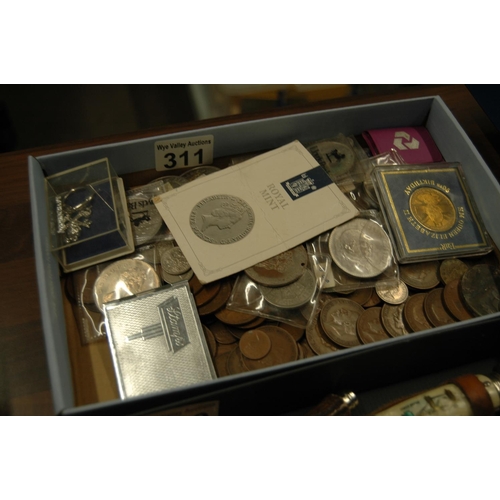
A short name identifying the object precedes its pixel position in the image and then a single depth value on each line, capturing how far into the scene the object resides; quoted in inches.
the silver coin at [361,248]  18.2
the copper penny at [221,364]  17.1
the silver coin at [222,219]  18.4
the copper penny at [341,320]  17.5
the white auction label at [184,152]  18.9
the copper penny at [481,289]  17.6
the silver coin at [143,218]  18.6
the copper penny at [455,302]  17.5
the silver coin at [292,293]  17.7
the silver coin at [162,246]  18.4
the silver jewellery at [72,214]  18.2
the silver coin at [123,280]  17.7
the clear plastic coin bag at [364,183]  19.4
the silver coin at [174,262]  18.1
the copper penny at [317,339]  17.5
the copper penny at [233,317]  17.6
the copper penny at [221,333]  17.6
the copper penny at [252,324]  17.6
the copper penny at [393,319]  17.7
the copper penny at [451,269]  18.3
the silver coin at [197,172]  19.7
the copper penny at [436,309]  17.6
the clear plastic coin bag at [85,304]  17.3
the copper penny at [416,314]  17.7
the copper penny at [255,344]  17.1
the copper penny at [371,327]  17.5
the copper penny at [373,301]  18.2
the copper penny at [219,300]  17.6
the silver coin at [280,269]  17.8
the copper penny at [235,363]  17.1
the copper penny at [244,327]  17.6
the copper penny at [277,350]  17.0
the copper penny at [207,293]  17.6
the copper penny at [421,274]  18.3
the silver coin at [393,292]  18.1
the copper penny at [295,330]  17.6
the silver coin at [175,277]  18.0
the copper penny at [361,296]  18.2
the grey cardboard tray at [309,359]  15.5
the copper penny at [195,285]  17.8
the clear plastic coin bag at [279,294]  17.7
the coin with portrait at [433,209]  18.7
